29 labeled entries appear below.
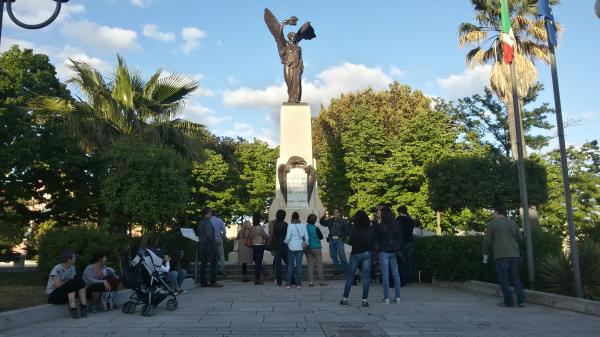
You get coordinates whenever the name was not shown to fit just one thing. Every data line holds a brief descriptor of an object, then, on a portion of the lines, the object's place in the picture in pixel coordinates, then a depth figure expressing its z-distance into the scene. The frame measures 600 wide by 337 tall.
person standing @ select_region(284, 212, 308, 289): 11.21
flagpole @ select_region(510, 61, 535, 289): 9.72
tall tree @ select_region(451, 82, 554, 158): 32.16
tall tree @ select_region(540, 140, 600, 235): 27.50
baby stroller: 7.73
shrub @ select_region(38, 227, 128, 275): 9.99
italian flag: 11.17
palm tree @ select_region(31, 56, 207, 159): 17.20
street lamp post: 7.17
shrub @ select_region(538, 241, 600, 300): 8.80
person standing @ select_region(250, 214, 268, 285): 12.16
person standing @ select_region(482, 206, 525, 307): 8.38
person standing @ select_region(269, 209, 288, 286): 12.01
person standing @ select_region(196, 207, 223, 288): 11.26
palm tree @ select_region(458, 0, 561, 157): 22.72
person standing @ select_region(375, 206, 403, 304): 8.73
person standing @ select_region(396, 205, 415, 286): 11.49
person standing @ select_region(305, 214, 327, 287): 11.47
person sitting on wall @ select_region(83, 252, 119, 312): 8.00
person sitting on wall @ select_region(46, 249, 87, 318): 7.46
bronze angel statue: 19.92
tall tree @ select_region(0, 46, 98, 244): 13.22
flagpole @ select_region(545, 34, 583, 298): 8.30
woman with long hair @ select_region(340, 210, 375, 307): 8.49
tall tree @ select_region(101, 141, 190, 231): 13.49
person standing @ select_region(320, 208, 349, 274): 12.64
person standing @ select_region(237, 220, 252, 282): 12.94
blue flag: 9.48
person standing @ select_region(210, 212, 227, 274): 12.48
